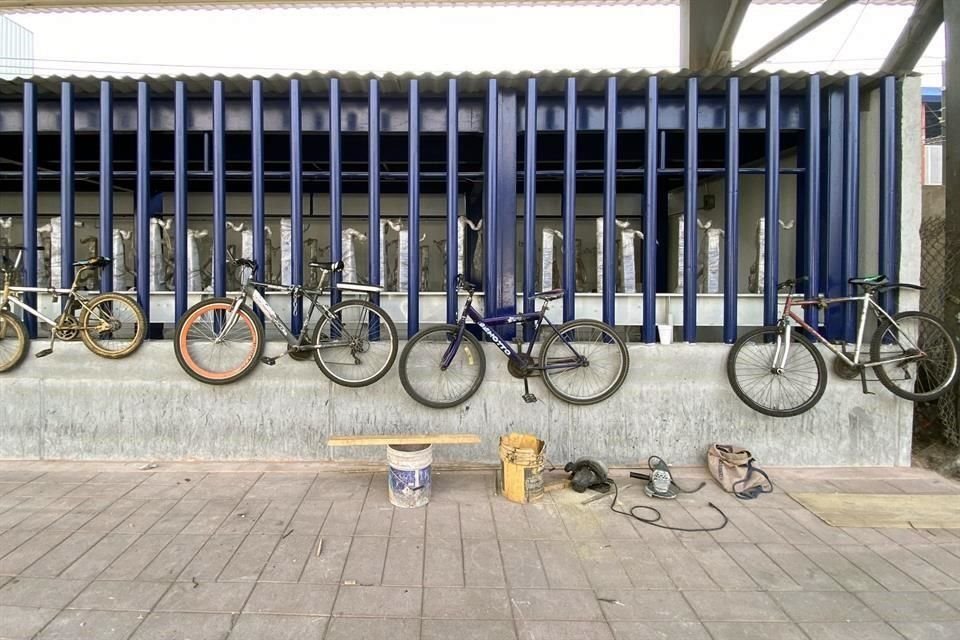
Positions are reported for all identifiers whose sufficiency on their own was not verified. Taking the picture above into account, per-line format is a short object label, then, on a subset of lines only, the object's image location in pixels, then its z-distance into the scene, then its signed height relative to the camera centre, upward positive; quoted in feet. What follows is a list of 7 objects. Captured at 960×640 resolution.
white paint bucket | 12.87 -3.58
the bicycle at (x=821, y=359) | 15.25 -1.03
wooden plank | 13.64 -2.92
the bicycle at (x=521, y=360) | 15.20 -1.11
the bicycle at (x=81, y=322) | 15.55 -0.13
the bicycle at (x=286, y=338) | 15.24 -0.54
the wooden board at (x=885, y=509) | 12.51 -4.35
